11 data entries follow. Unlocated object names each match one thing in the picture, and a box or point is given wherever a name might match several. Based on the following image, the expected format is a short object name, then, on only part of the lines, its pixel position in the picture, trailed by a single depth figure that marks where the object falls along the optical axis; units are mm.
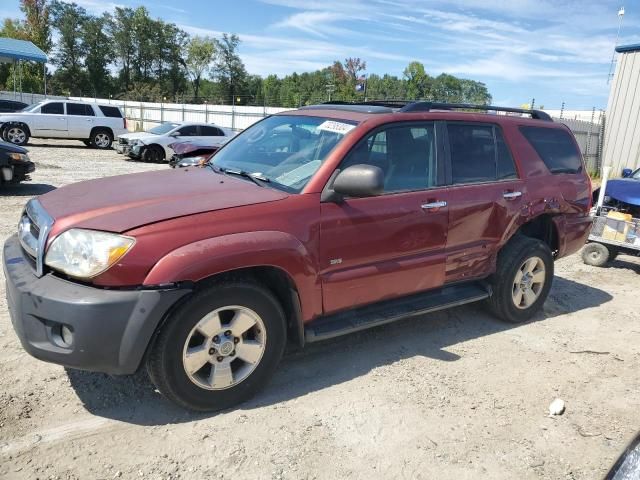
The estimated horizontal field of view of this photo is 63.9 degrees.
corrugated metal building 15578
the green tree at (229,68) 91875
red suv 2711
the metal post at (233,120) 27109
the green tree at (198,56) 89625
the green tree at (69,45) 79812
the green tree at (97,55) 82312
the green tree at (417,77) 77250
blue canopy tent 30906
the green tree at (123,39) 85938
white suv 18141
